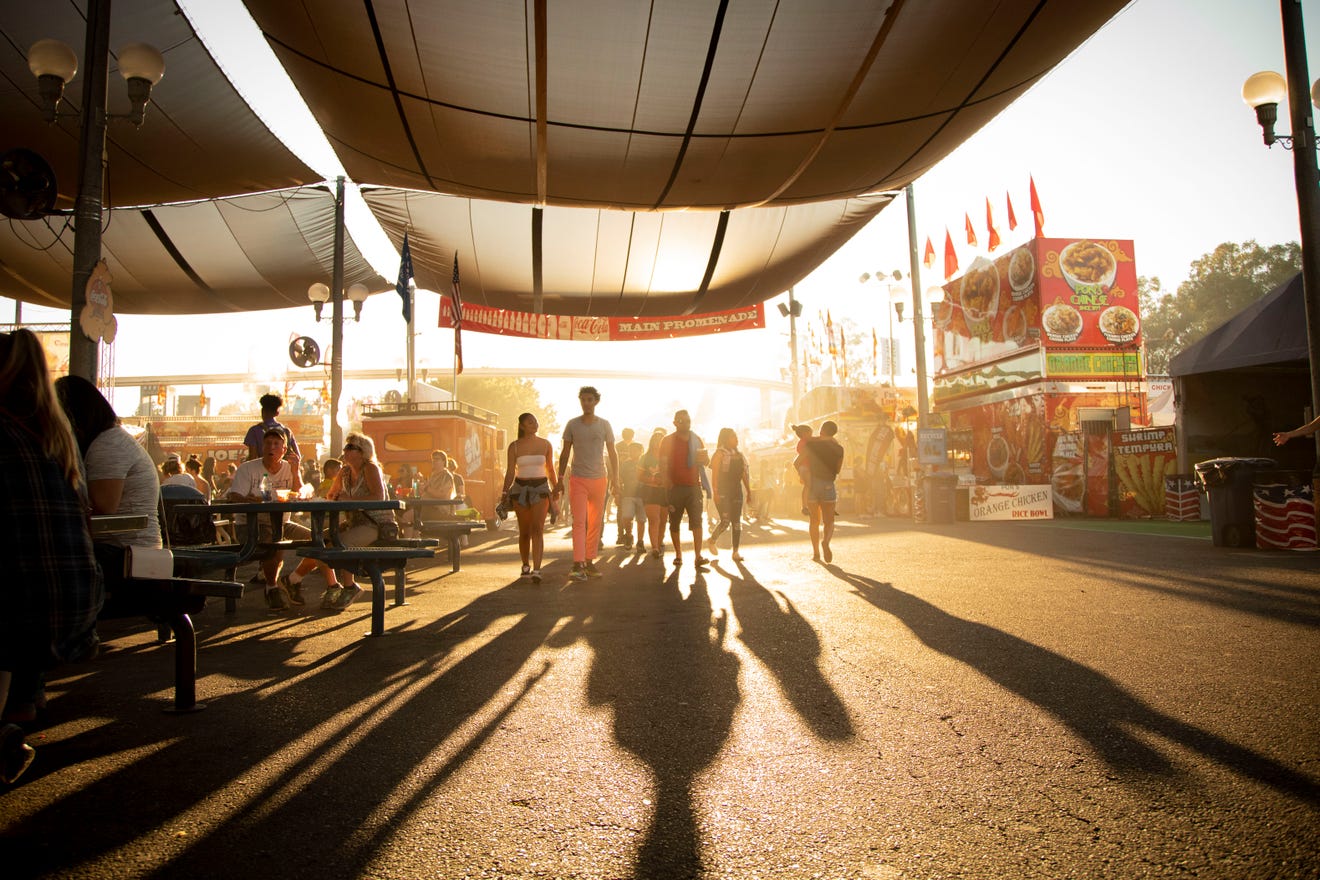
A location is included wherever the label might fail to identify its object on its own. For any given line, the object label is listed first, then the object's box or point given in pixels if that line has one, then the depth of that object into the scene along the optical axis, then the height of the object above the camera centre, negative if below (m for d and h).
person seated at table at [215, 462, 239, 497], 20.88 +0.43
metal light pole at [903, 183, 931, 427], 20.10 +4.21
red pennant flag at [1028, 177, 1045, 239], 26.75 +9.29
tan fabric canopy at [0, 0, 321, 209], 9.02 +5.16
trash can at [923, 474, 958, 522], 19.05 -0.42
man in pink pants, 8.48 +0.27
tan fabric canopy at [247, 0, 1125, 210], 6.46 +3.83
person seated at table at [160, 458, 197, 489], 11.24 +0.45
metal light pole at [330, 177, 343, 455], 14.85 +3.41
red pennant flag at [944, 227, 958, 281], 29.52 +8.49
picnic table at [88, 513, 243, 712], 3.29 -0.47
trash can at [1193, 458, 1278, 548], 10.09 -0.39
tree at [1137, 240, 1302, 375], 67.75 +16.96
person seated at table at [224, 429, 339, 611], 6.93 -0.27
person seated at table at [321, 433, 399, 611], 7.47 +0.04
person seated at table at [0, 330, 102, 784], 2.68 -0.15
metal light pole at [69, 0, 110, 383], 7.06 +2.99
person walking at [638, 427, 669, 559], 11.74 -0.16
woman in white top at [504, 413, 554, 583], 8.20 +0.07
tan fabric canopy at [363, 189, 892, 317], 12.27 +4.08
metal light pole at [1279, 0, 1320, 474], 9.10 +3.75
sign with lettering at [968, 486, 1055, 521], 19.86 -0.64
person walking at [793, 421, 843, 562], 10.33 +0.13
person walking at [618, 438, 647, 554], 13.12 -0.17
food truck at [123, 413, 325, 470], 35.47 +3.00
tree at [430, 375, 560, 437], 74.19 +9.51
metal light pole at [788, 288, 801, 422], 29.39 +6.23
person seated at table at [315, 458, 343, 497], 10.34 +0.32
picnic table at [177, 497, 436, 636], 5.25 -0.42
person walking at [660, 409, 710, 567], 9.67 +0.16
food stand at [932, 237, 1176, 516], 21.02 +2.92
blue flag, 13.79 +4.23
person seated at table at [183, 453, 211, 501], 13.50 +0.52
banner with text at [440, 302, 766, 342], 14.55 +3.14
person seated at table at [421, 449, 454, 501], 11.95 +0.19
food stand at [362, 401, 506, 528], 18.67 +1.44
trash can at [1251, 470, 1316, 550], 9.30 -0.50
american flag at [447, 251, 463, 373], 14.07 +3.43
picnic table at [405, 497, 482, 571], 9.20 -0.45
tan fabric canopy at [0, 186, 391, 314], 13.70 +4.69
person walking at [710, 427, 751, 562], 11.33 +0.06
